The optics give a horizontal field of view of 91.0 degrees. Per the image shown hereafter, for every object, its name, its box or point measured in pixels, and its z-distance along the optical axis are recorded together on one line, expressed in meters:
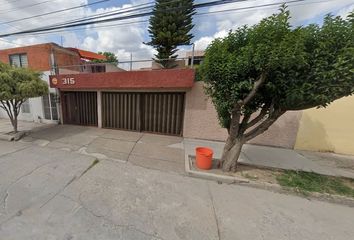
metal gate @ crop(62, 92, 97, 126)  9.70
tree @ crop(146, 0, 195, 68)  17.89
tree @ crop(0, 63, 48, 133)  6.79
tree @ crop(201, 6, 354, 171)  3.39
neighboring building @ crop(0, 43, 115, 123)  10.24
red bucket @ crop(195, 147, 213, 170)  4.96
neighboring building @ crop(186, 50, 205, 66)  19.55
